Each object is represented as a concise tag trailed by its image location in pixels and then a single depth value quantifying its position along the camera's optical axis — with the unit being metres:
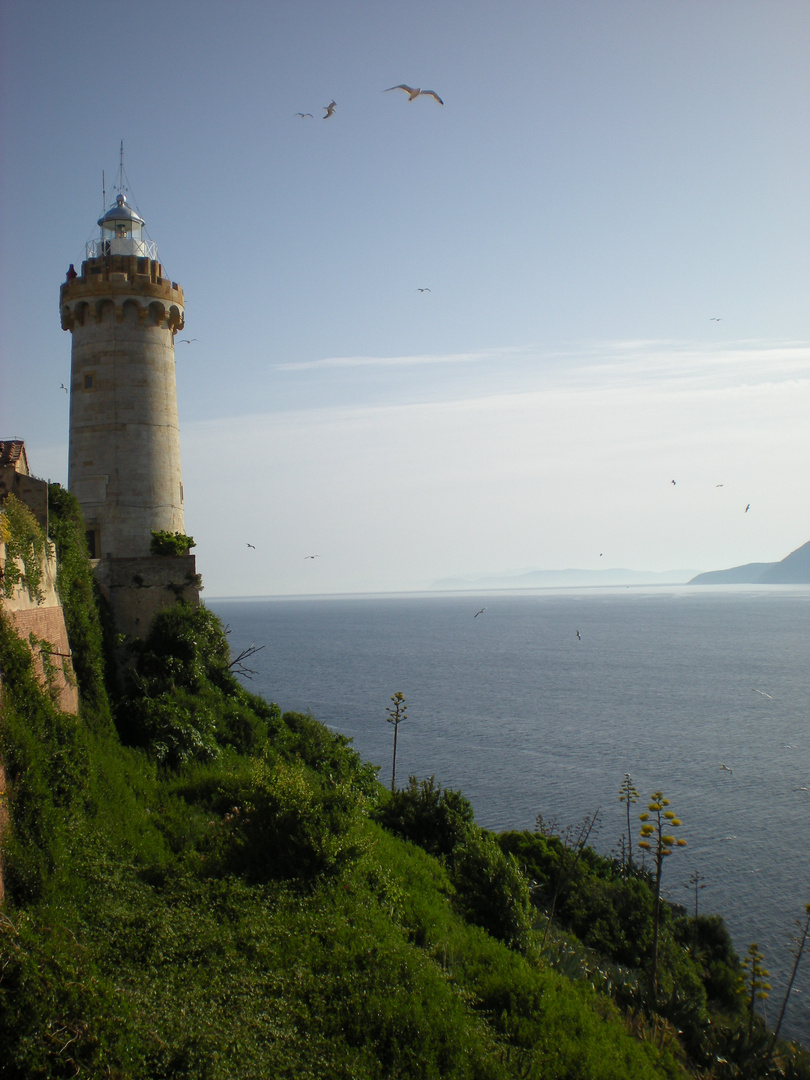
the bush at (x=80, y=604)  20.31
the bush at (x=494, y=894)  17.31
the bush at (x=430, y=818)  23.22
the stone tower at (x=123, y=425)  25.94
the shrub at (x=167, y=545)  26.14
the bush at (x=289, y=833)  15.20
